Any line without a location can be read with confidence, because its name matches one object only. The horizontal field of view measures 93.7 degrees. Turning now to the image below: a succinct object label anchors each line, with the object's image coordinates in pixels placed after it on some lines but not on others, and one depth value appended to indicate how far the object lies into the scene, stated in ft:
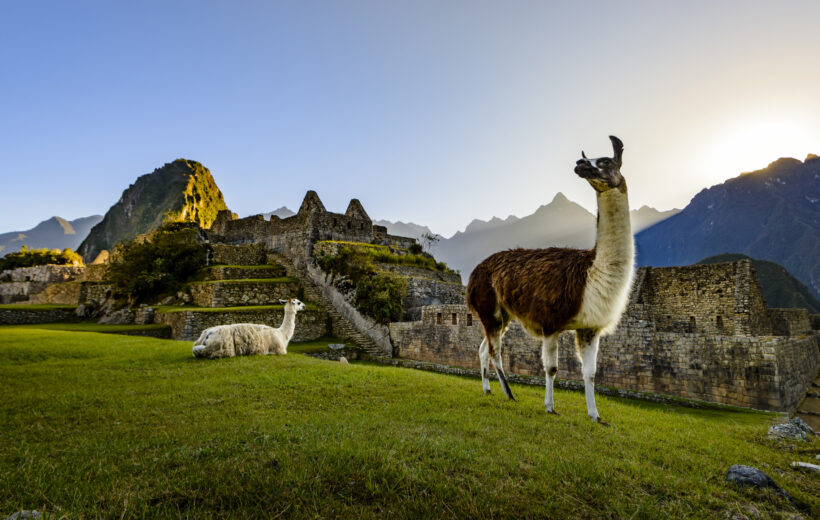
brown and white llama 15.46
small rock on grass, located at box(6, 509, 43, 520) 6.78
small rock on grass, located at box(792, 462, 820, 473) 12.03
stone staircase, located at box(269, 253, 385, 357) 63.87
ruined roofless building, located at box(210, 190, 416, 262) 89.97
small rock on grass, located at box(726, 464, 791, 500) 10.12
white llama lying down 31.96
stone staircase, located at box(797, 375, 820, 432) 29.61
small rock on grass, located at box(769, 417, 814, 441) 16.80
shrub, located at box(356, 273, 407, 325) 65.26
